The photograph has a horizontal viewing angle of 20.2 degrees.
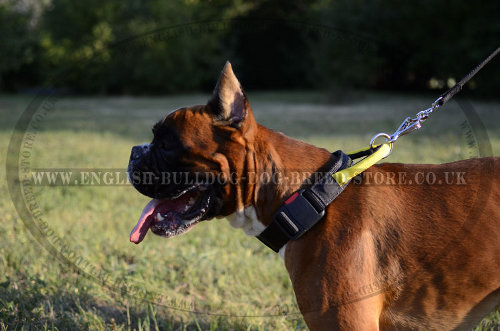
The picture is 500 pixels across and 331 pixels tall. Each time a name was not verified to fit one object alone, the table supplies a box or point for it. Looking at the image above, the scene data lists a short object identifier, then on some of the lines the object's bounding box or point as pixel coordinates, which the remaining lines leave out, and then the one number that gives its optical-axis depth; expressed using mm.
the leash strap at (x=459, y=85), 2296
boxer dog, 2115
